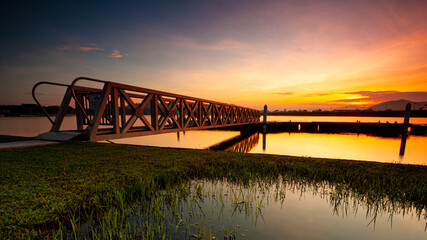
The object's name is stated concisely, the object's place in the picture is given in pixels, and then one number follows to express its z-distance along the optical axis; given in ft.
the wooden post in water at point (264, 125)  104.83
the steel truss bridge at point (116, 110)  25.82
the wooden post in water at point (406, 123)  86.50
